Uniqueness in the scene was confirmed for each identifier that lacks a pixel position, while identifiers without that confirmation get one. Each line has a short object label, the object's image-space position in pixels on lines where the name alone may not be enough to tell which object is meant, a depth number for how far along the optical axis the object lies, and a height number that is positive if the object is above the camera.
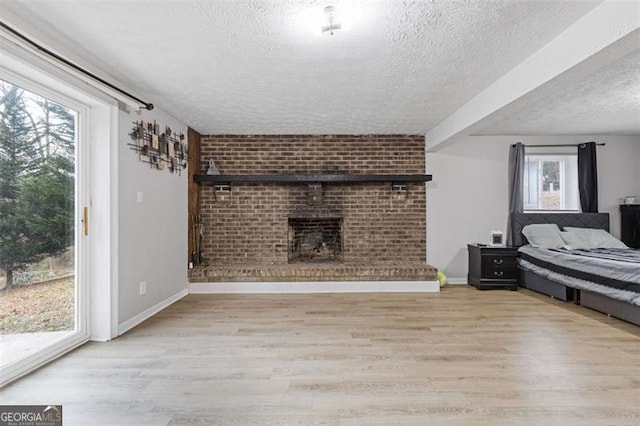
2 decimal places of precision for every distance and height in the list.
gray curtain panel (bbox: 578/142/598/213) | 4.96 +0.51
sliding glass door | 2.12 -0.06
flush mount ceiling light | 1.85 +1.16
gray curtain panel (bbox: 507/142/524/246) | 4.95 +0.50
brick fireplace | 4.89 +0.22
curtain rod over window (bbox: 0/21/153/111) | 1.83 +1.05
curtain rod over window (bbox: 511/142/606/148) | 5.06 +1.07
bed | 3.17 -0.68
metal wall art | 3.22 +0.80
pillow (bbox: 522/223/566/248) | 4.53 -0.33
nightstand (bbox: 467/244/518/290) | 4.55 -0.78
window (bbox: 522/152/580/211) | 5.18 +0.48
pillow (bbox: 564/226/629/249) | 4.50 -0.37
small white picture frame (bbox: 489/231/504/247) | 4.76 -0.38
